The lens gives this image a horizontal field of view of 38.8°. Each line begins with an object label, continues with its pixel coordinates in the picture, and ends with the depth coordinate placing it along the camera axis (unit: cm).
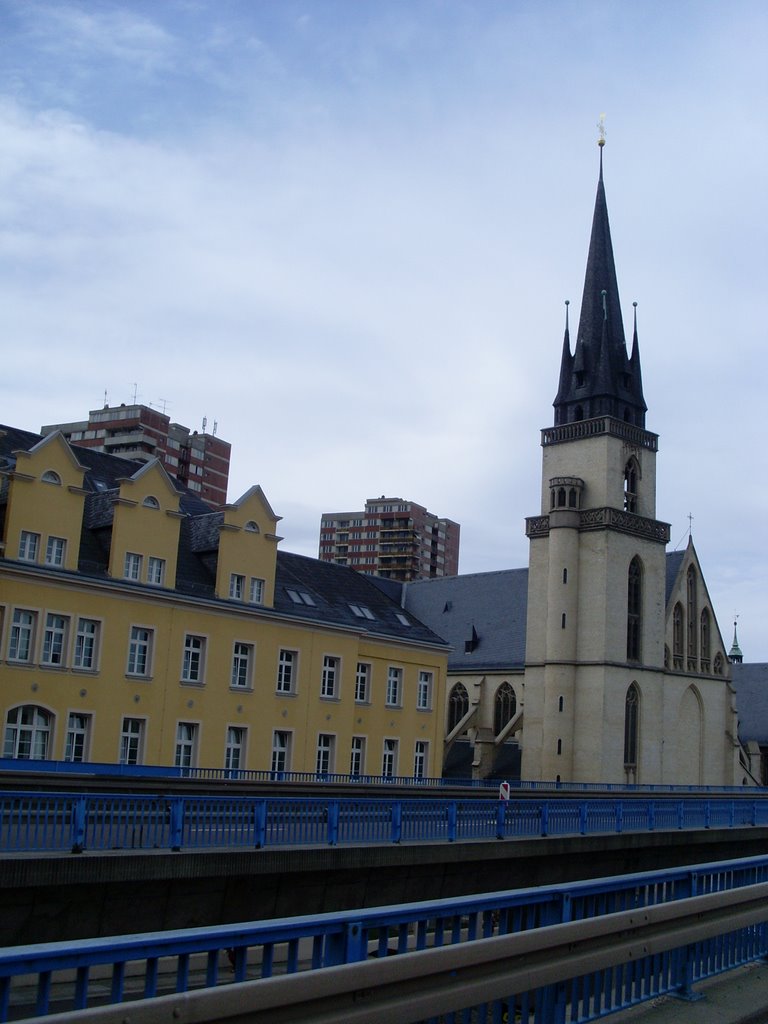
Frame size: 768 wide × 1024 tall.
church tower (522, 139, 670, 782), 6312
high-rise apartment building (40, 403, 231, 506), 11794
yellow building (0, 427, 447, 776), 3466
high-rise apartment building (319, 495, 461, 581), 16850
